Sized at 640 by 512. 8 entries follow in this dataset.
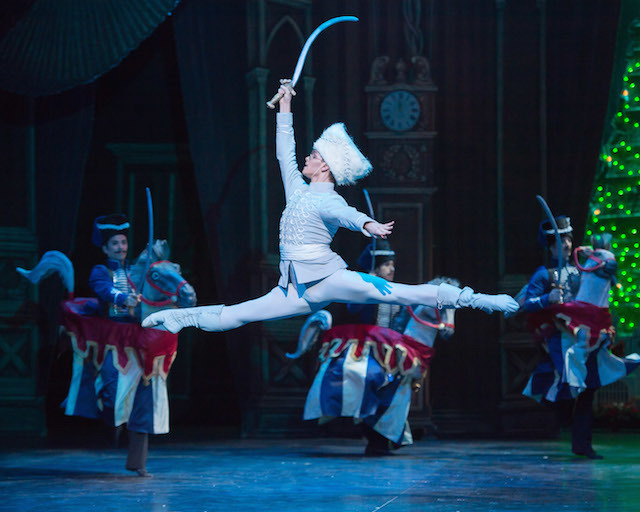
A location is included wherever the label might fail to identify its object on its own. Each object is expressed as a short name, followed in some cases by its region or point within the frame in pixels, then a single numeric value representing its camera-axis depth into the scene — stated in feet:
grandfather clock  58.54
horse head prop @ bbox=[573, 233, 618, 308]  45.11
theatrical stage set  55.06
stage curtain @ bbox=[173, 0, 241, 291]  59.00
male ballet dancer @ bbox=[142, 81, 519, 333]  29.55
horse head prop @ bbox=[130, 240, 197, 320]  40.27
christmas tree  60.64
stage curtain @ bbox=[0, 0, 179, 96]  52.90
